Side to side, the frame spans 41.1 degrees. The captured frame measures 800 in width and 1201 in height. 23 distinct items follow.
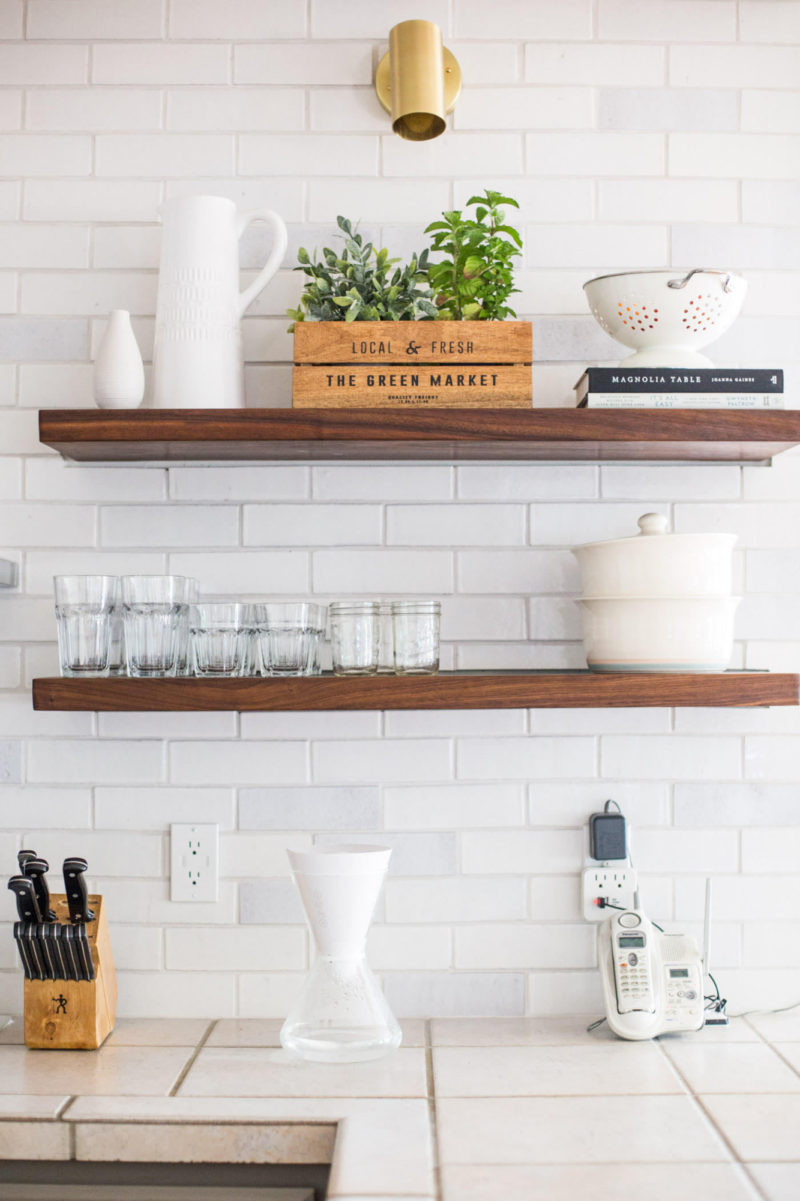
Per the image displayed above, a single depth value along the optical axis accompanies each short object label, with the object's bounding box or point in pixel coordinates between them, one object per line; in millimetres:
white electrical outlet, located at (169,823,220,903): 1685
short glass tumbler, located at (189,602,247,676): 1510
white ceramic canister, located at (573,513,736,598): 1501
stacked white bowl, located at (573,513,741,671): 1501
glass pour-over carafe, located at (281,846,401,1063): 1458
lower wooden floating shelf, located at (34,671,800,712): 1466
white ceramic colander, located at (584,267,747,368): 1529
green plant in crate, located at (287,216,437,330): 1537
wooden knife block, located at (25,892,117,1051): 1520
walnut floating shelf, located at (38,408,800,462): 1480
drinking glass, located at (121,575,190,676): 1505
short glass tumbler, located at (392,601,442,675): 1500
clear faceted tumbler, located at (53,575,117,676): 1506
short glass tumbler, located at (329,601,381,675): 1501
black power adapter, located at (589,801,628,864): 1670
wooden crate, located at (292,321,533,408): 1505
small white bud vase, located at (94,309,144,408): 1532
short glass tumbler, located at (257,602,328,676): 1504
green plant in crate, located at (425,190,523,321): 1559
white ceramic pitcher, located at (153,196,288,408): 1560
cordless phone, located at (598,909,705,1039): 1544
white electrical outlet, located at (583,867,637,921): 1672
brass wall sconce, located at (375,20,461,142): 1620
